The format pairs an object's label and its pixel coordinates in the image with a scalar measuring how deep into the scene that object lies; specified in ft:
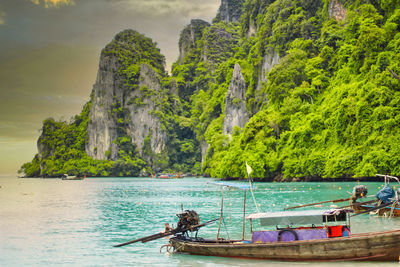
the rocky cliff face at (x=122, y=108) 454.81
